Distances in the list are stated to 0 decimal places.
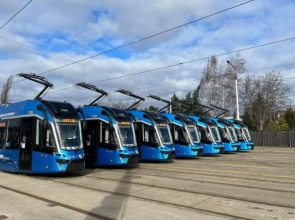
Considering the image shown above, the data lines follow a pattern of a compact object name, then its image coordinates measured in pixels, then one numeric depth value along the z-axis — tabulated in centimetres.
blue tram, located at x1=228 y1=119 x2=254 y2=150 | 2092
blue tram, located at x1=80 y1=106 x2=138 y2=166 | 1080
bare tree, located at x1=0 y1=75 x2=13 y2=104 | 3692
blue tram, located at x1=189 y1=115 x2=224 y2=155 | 1685
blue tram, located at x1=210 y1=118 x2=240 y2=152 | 1901
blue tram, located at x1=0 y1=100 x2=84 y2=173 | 865
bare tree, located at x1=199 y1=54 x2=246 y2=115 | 3487
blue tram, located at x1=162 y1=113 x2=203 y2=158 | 1479
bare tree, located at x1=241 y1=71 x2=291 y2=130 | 3188
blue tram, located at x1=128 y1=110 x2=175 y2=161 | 1286
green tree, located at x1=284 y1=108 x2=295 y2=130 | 3752
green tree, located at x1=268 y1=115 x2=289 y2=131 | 3523
